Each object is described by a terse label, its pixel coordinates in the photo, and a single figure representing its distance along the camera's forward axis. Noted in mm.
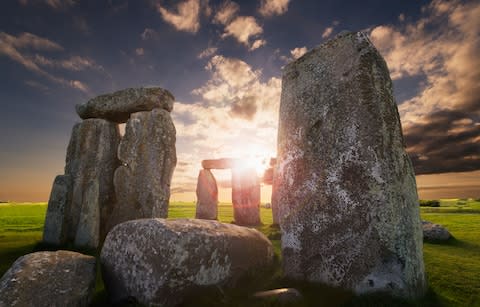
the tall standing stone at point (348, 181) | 3627
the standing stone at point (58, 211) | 8305
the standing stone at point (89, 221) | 7906
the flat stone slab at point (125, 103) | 9055
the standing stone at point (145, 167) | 8461
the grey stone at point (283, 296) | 3451
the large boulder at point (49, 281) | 3252
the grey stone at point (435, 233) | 9234
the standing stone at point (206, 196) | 16734
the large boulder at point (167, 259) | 3578
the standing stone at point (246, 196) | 16258
